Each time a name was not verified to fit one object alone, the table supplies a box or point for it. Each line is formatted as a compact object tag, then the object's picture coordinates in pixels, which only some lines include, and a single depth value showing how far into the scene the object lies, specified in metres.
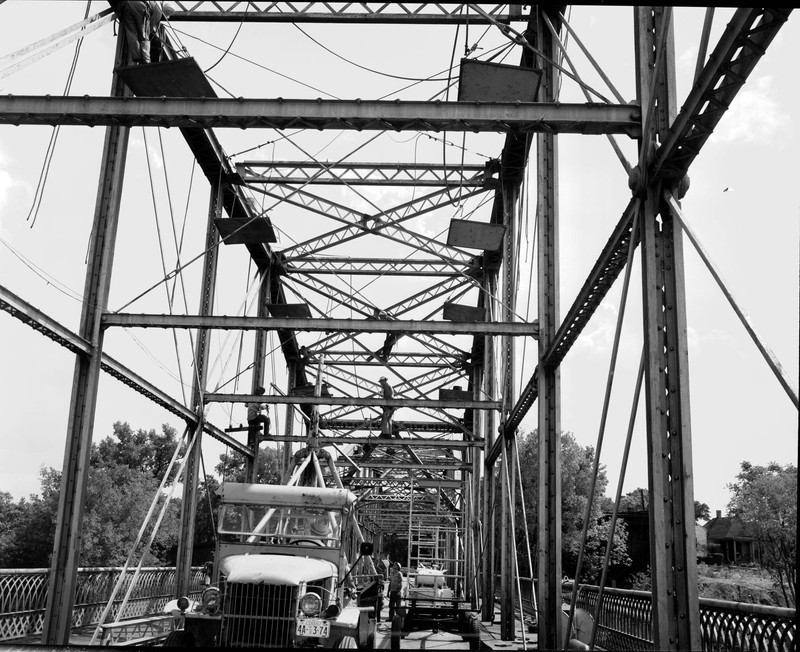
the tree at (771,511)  48.44
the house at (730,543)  64.62
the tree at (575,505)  55.34
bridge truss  7.60
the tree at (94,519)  49.91
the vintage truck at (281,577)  10.18
